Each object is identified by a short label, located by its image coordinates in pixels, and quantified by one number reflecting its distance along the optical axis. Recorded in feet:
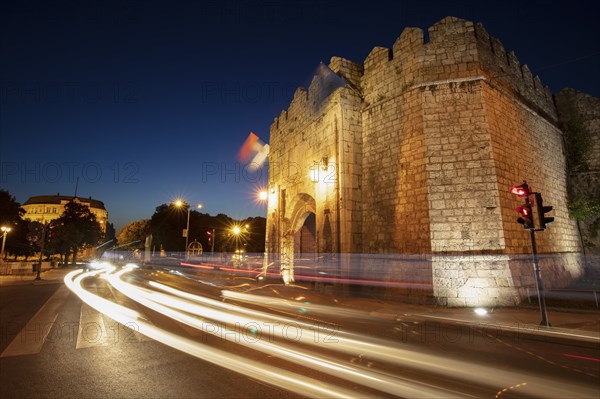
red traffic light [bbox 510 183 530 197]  23.32
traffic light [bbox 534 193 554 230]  22.64
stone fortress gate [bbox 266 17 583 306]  29.91
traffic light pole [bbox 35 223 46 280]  54.16
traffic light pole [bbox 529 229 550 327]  20.13
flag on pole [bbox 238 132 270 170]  67.46
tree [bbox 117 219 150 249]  231.91
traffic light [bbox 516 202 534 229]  22.90
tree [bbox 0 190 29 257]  120.16
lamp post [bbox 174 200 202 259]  96.25
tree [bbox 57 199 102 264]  129.02
